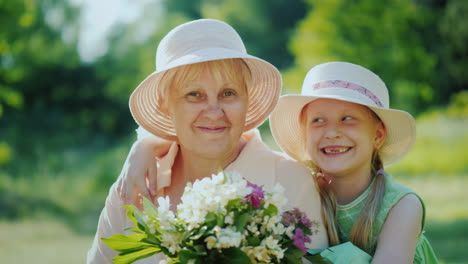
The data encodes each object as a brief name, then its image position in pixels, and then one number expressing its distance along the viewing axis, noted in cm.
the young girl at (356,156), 326
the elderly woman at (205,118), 313
